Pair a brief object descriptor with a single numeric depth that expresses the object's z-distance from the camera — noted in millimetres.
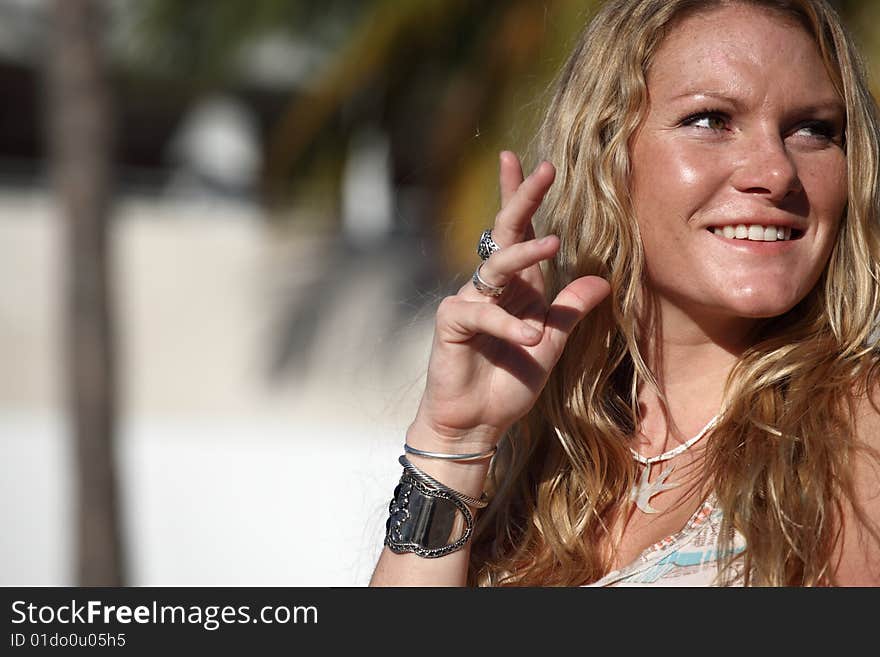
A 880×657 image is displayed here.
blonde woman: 4181
